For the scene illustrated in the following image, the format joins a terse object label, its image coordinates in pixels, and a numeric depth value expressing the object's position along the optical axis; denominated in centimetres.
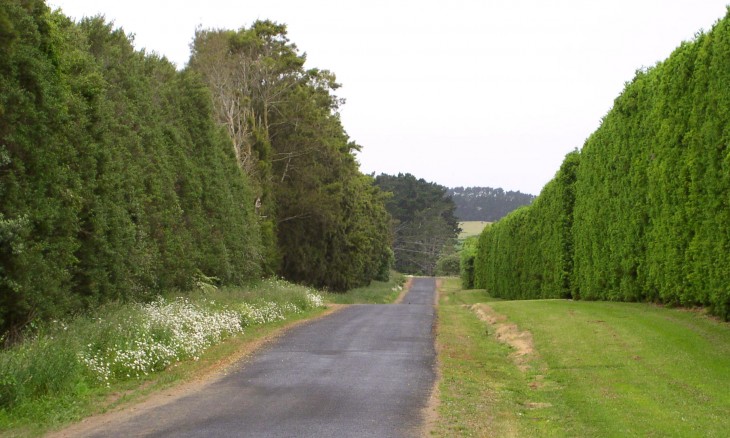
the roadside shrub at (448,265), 12412
